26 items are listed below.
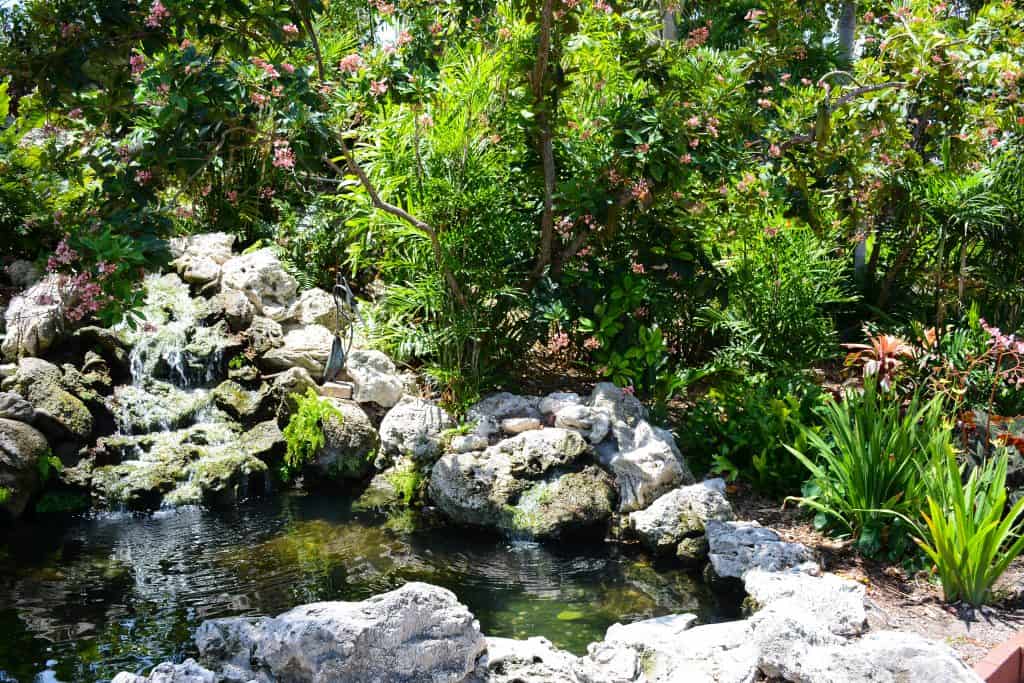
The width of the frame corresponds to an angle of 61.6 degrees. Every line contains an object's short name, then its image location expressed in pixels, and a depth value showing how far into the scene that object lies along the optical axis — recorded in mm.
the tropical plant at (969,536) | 4512
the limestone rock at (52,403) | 6852
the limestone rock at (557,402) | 6812
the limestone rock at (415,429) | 6723
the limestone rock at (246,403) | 7699
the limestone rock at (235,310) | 8492
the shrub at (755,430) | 6348
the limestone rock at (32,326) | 7543
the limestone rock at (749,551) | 5105
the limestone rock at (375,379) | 7508
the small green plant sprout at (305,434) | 7102
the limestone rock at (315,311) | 8633
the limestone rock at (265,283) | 8766
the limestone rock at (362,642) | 3535
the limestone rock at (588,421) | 6508
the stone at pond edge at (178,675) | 3338
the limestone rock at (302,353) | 7973
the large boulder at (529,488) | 6023
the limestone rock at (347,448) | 7090
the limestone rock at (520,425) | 6715
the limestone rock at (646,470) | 6109
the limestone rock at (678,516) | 5648
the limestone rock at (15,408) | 6578
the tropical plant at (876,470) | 5207
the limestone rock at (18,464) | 6262
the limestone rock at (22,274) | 8641
